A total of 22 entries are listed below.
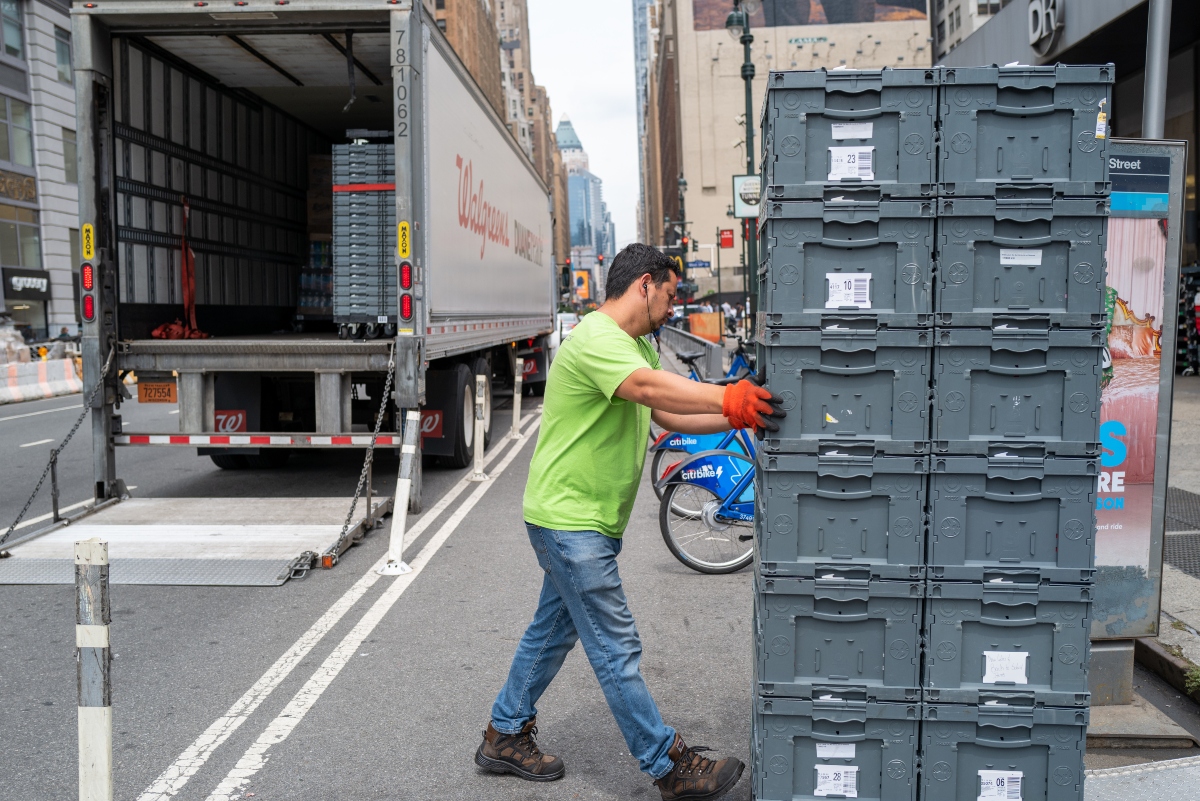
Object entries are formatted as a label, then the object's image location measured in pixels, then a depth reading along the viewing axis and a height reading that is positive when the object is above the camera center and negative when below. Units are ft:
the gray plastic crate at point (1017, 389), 10.43 -0.64
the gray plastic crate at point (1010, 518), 10.51 -1.95
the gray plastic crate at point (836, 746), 10.80 -4.38
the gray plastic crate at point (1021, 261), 10.37 +0.63
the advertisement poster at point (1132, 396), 14.93 -1.04
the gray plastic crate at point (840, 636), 10.73 -3.22
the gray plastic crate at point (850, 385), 10.54 -0.62
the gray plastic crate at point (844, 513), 10.62 -1.93
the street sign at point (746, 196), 68.39 +8.77
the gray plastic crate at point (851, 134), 10.41 +1.90
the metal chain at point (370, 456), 25.30 -3.55
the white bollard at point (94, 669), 10.32 -3.45
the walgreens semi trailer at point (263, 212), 29.17 +3.72
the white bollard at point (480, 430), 37.06 -3.86
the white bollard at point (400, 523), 24.03 -4.63
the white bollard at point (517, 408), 48.57 -4.05
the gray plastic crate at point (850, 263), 10.49 +0.62
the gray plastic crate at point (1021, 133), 10.35 +1.91
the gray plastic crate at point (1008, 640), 10.61 -3.20
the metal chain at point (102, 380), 28.55 -1.65
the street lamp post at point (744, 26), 73.67 +21.90
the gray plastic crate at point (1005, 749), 10.66 -4.34
